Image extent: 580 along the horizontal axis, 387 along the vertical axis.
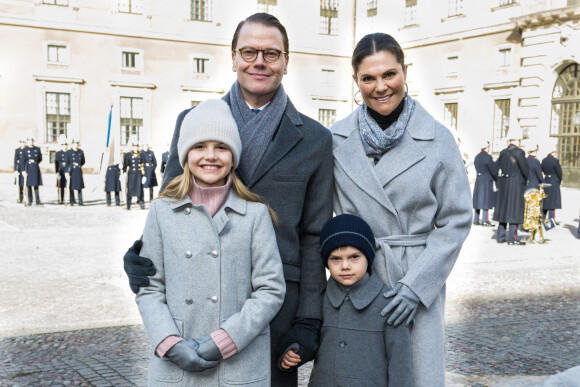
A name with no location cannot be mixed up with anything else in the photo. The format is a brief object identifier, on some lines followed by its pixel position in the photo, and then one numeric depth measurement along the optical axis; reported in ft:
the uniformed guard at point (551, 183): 46.16
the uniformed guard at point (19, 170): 58.54
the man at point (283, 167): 8.27
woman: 8.27
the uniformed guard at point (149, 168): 60.89
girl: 7.46
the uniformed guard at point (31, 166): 57.62
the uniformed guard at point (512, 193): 38.32
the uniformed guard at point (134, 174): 57.36
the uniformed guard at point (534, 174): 41.86
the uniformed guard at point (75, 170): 59.21
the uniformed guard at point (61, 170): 59.36
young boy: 7.91
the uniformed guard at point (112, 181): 59.82
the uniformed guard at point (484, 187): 49.03
